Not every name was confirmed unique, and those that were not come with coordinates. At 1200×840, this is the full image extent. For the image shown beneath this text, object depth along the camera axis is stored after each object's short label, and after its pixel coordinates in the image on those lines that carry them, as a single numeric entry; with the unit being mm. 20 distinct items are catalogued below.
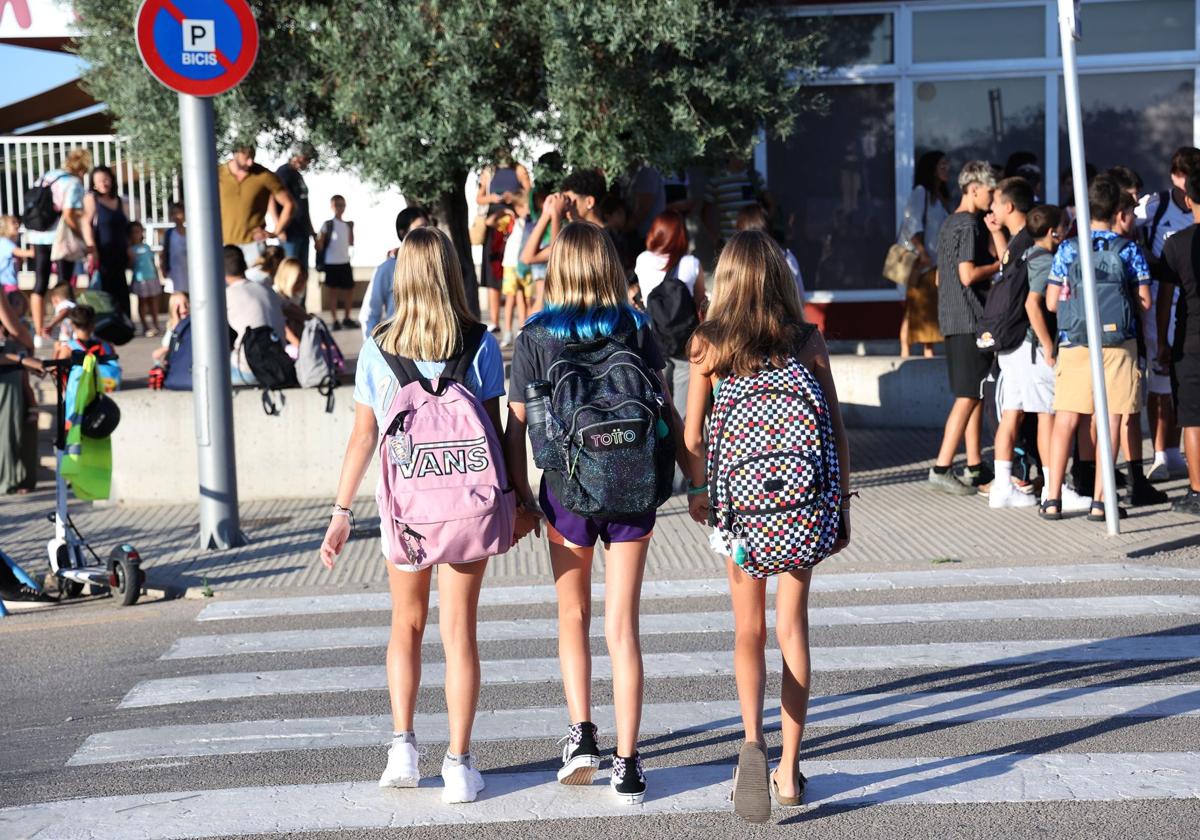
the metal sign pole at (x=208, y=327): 9461
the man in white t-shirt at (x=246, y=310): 11219
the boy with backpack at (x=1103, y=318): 9297
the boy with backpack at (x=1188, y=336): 9414
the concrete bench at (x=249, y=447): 10977
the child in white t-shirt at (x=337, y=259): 18156
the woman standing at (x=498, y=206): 14109
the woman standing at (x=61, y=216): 16734
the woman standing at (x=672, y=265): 9727
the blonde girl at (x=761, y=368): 4895
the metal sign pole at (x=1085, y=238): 8828
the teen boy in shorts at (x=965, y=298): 10250
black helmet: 8555
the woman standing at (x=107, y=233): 16797
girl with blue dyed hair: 5066
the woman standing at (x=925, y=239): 13070
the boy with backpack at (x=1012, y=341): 9789
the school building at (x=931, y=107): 15570
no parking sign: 9039
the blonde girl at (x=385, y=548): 5090
